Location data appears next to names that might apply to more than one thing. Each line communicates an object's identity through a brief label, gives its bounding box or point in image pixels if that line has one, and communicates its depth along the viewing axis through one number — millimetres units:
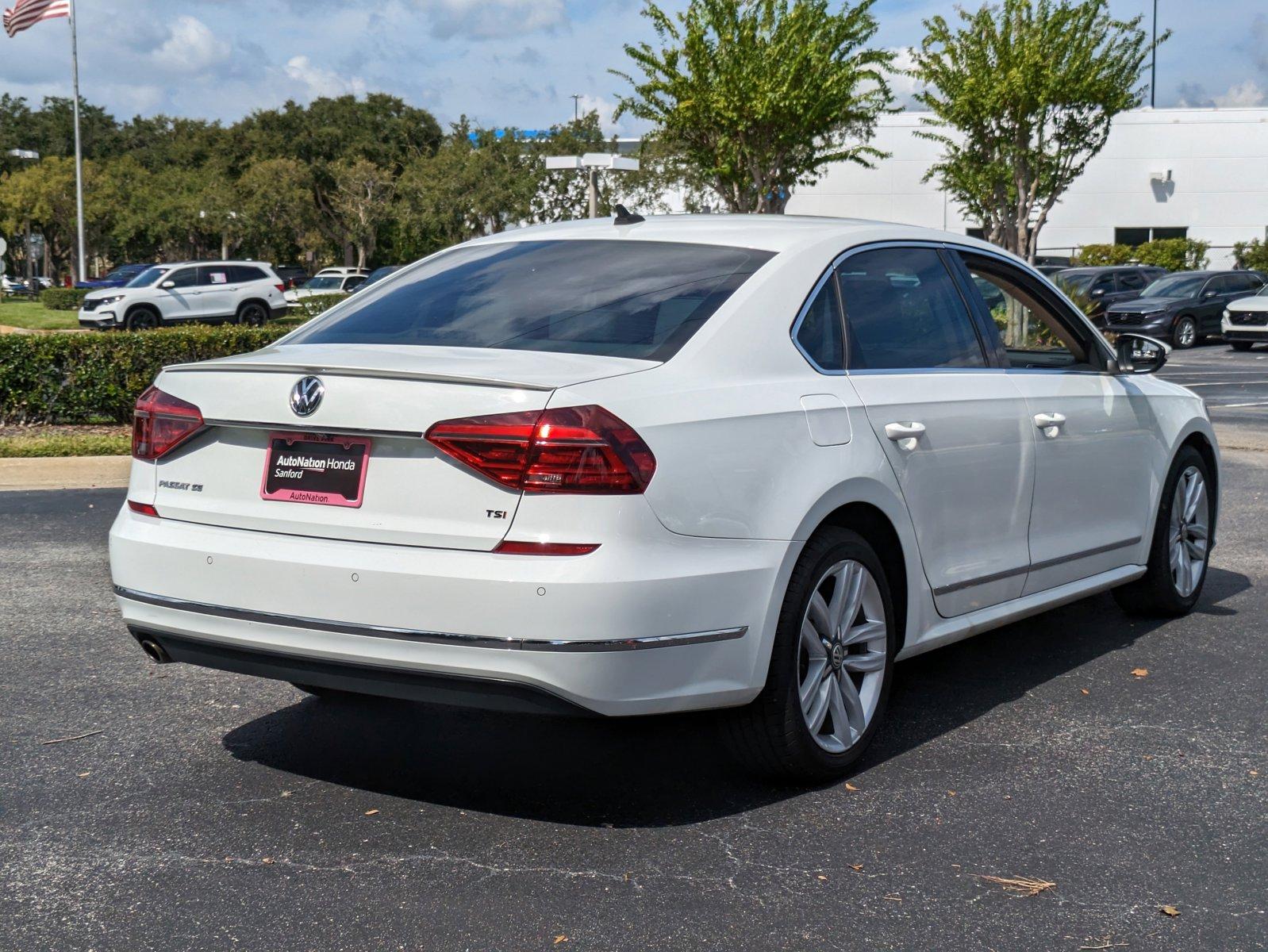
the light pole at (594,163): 23797
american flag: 42281
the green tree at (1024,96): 29688
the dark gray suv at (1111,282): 34656
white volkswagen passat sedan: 3807
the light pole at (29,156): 64375
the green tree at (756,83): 26969
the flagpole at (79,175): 49750
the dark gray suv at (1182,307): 31438
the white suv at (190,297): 35156
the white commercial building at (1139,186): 54656
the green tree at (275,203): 71938
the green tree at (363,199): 71062
